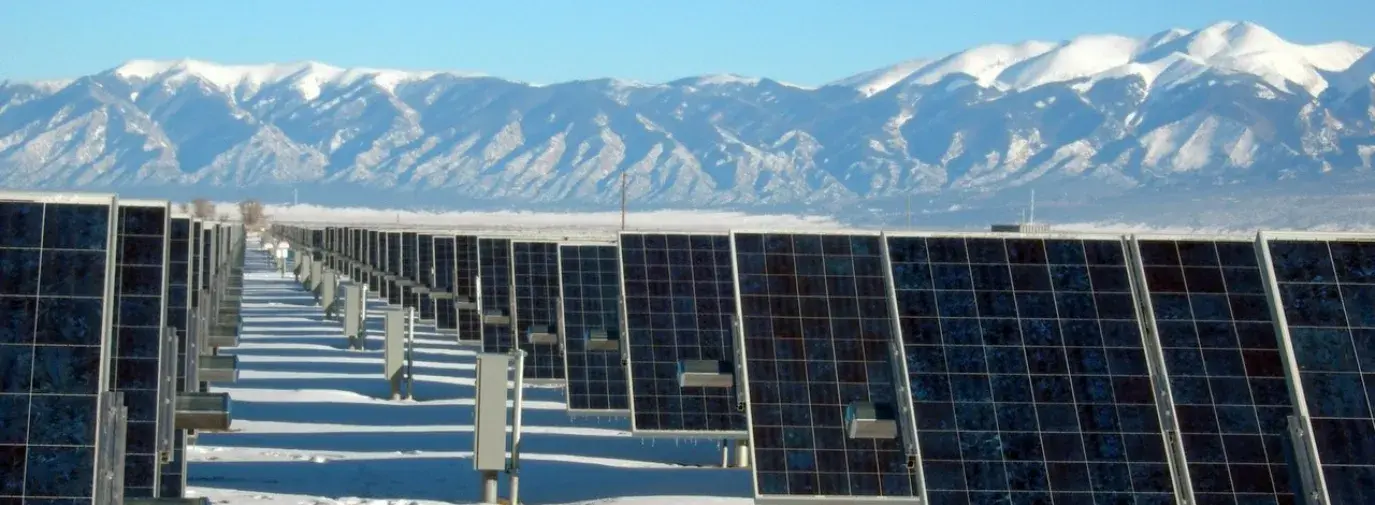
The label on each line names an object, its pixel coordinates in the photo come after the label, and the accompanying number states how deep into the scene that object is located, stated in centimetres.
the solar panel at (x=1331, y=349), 1162
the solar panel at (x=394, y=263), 5794
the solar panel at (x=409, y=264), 5406
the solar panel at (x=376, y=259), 6644
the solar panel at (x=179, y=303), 1548
